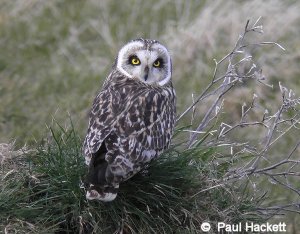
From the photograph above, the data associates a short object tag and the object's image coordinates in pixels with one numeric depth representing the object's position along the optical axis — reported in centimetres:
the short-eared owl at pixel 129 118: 1197
